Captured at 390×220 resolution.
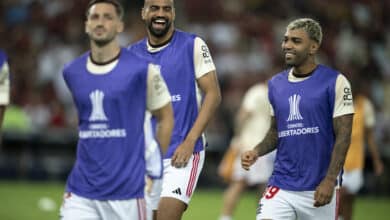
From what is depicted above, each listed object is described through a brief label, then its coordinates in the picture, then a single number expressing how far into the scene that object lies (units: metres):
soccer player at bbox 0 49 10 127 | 19.08
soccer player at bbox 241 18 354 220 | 16.89
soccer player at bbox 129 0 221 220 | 17.39
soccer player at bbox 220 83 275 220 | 29.00
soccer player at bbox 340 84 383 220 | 26.73
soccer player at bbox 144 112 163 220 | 18.41
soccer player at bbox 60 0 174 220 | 14.40
